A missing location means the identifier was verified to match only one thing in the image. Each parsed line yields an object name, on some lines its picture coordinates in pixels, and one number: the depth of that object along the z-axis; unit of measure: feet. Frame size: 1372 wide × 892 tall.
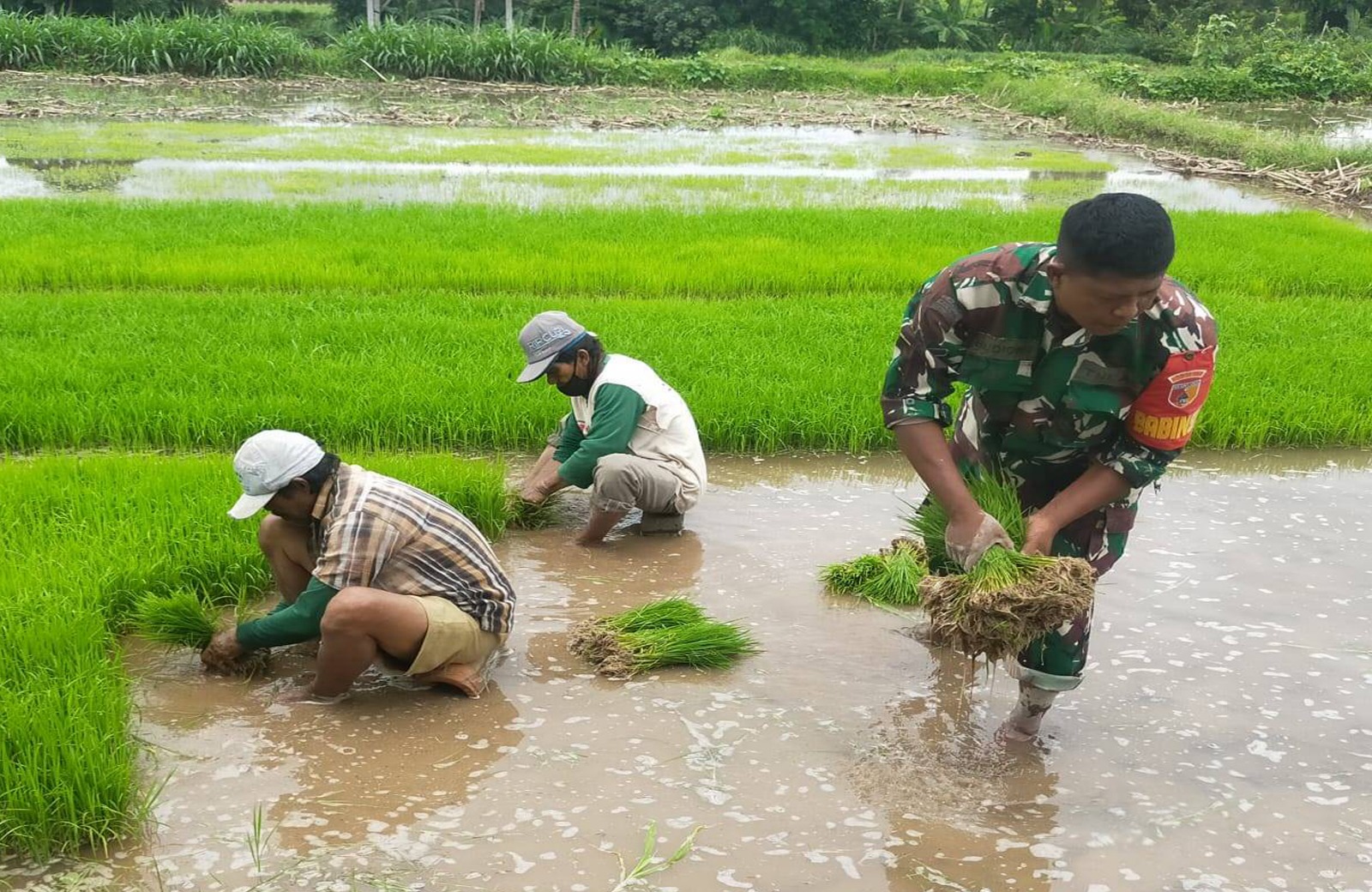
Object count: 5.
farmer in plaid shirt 9.81
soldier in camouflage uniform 8.42
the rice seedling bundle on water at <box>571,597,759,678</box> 11.66
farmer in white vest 13.38
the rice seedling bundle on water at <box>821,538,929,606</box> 13.34
